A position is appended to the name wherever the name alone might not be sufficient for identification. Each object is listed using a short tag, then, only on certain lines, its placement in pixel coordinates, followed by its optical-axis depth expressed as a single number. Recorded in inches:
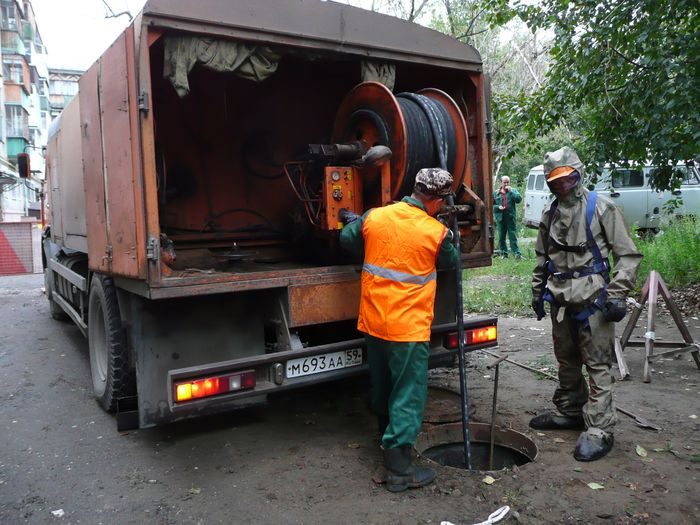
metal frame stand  200.8
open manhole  157.3
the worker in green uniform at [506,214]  508.1
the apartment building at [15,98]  1231.5
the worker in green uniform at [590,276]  143.3
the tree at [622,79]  237.1
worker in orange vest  129.6
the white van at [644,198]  565.9
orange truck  132.2
